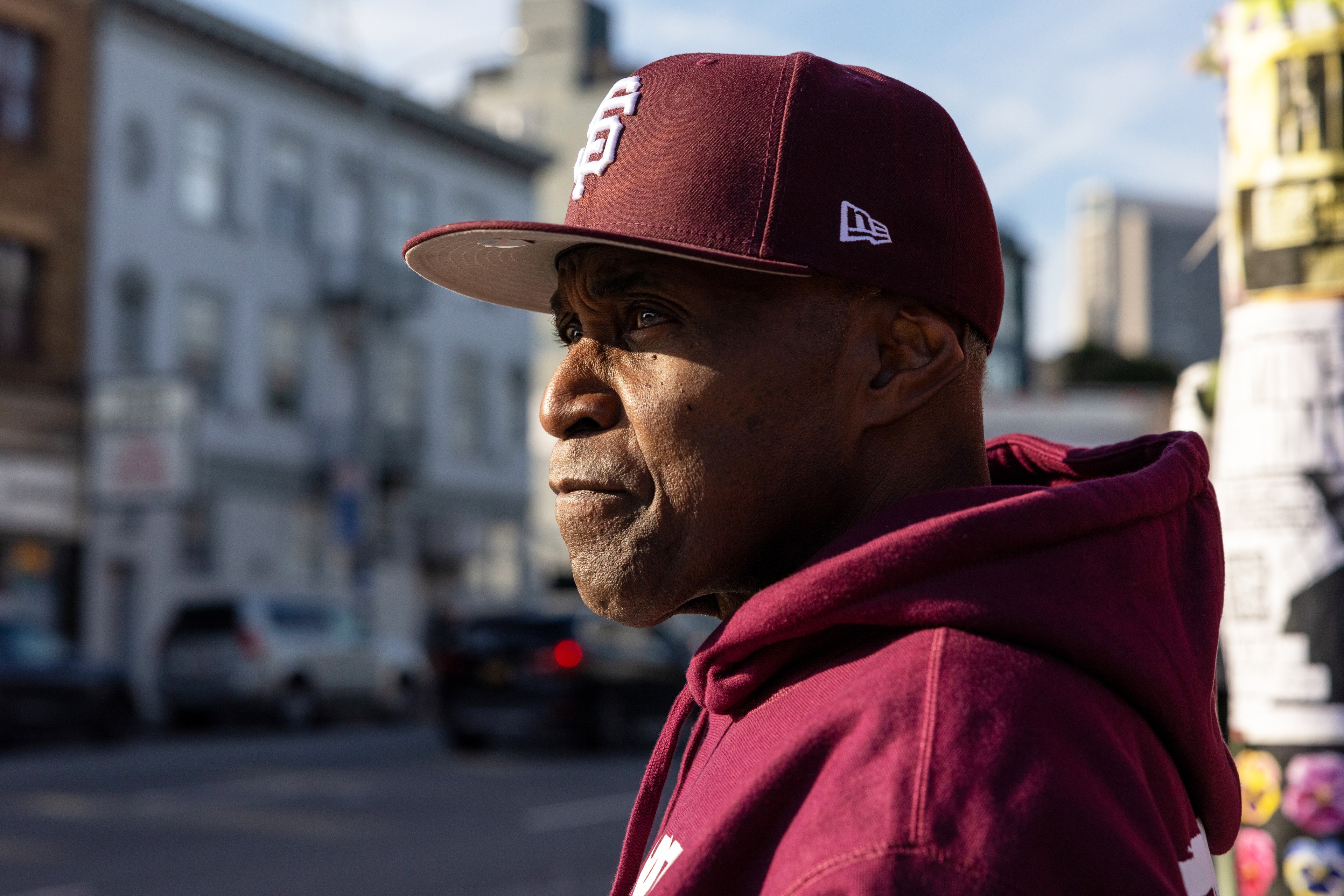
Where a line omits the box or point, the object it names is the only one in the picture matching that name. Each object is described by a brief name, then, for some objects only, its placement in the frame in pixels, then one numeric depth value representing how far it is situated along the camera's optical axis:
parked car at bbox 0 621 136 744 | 17.70
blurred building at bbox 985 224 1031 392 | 57.50
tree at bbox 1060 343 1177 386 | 55.31
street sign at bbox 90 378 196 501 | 22.91
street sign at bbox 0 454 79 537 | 23.27
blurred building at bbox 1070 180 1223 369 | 106.38
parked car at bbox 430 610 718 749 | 16.62
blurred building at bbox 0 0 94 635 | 23.61
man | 1.08
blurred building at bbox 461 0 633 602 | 47.25
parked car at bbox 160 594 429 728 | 21.33
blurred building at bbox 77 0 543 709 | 25.20
